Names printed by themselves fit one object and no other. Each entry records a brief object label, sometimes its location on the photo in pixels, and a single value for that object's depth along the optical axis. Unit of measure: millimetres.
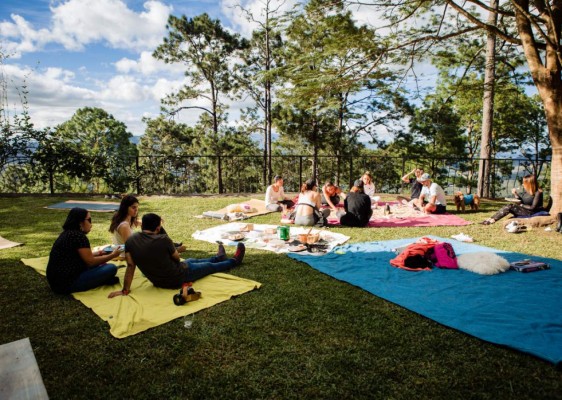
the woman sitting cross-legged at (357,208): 7375
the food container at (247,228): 6877
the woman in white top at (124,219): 4547
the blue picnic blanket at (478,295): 3012
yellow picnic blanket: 3217
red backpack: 4754
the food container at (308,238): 5805
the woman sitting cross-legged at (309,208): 7426
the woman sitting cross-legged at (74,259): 3711
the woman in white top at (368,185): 9792
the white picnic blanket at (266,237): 5754
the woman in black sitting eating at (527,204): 7395
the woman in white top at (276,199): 9055
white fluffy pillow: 4523
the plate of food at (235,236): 6133
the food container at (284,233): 6121
